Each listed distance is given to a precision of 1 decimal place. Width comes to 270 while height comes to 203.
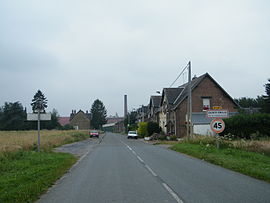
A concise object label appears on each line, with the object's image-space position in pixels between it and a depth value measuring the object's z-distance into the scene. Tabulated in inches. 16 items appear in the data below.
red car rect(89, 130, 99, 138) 2427.0
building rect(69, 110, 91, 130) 4397.1
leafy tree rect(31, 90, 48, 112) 3737.7
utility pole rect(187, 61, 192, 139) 960.9
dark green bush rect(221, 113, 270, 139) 1090.1
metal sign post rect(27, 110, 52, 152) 711.1
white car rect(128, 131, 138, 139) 2218.0
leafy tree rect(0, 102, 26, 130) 3125.0
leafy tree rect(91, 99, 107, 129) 4755.4
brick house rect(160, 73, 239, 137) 1660.9
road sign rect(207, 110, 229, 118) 735.1
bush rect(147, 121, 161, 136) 2001.7
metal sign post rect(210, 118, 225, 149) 713.6
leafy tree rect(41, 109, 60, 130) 3294.8
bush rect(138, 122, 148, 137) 2120.1
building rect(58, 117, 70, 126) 5895.7
